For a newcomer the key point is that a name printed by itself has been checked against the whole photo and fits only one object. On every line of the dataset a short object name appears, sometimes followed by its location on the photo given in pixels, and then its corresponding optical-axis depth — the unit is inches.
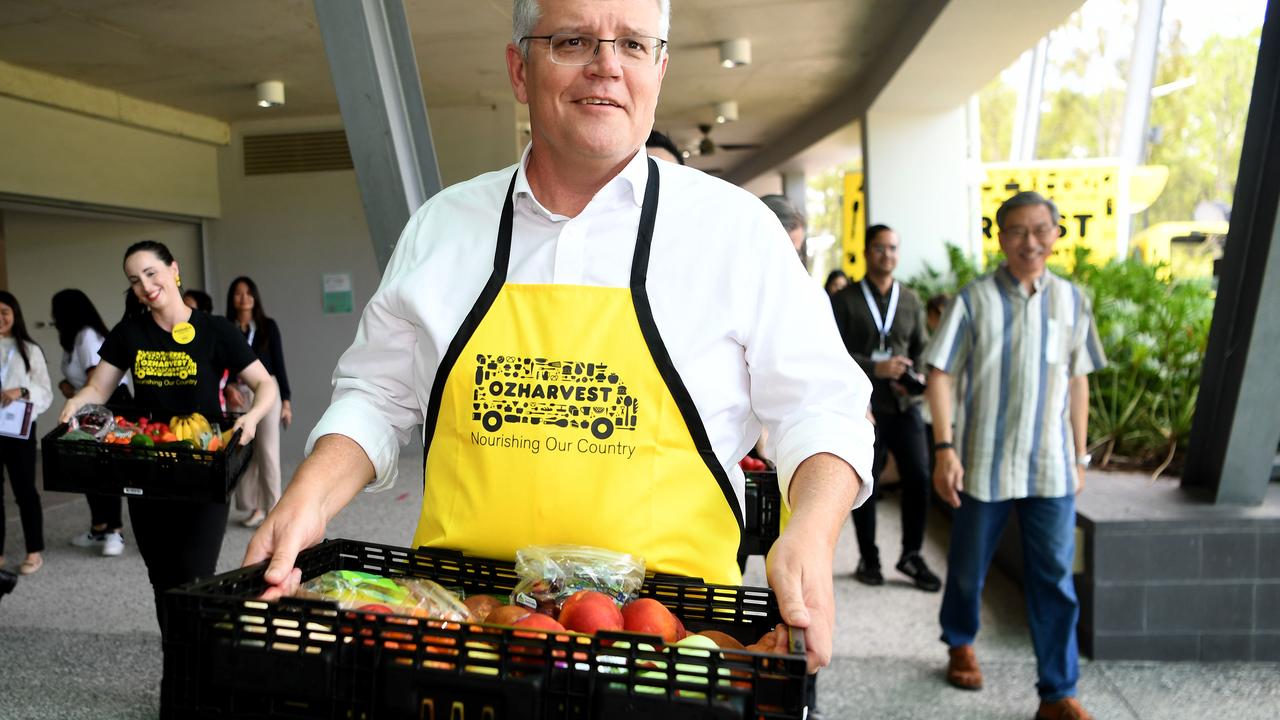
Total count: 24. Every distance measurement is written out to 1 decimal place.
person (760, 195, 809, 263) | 163.5
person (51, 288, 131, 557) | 255.6
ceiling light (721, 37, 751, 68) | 335.6
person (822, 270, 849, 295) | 386.2
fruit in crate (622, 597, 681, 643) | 50.7
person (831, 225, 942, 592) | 225.0
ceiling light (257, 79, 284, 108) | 356.8
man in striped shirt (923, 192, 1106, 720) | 154.4
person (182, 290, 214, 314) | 295.4
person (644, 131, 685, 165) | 159.5
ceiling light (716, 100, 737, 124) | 455.5
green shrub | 223.1
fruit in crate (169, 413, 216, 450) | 154.6
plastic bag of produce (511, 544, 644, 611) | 55.4
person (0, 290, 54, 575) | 228.1
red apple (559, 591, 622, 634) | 50.3
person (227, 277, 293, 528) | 275.6
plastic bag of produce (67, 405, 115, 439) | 153.6
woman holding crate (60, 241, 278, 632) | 158.2
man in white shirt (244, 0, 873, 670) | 58.5
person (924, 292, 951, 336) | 284.2
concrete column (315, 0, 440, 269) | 157.2
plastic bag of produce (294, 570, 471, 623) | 51.8
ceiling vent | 426.0
